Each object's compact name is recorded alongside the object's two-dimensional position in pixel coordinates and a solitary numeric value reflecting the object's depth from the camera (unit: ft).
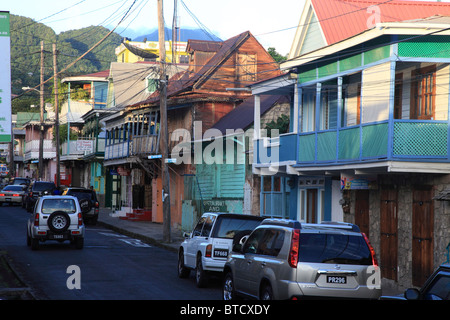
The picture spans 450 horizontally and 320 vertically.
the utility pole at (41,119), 173.99
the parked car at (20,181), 197.11
